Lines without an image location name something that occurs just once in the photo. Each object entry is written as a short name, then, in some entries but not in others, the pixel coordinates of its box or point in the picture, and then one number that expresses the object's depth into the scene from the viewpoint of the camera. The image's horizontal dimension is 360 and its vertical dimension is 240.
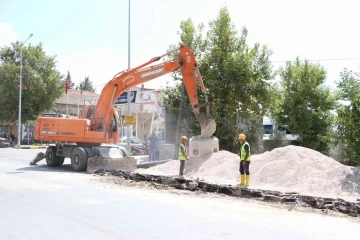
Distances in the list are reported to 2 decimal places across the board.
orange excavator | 17.67
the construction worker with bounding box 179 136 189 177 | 15.80
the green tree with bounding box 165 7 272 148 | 25.03
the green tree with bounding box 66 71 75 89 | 84.94
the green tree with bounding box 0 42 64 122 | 41.72
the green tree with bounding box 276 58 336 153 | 29.06
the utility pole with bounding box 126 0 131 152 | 23.72
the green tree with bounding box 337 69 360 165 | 15.21
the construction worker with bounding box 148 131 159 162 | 22.31
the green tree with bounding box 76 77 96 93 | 87.38
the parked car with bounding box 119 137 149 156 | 28.89
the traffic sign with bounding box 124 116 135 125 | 22.07
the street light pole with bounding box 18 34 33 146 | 38.40
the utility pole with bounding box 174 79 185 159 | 24.88
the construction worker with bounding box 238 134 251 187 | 13.23
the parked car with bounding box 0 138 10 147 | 41.23
